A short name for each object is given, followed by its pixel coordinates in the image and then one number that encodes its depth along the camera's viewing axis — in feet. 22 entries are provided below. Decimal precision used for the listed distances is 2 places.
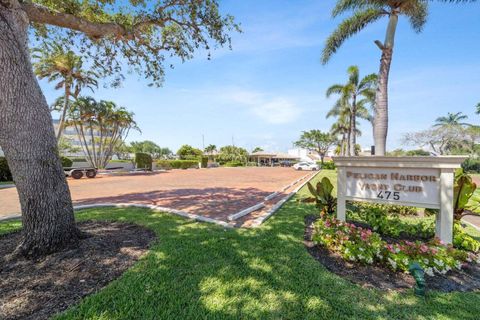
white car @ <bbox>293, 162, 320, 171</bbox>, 106.01
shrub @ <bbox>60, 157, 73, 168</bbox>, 72.54
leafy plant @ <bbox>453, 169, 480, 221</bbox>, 14.74
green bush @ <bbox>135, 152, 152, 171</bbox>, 91.40
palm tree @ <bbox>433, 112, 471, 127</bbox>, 143.02
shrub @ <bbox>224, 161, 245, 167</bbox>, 166.99
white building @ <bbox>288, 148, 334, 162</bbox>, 235.61
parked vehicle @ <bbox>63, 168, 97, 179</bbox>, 56.29
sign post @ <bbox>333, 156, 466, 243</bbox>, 11.62
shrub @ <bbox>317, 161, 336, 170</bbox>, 136.98
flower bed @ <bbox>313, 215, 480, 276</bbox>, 10.51
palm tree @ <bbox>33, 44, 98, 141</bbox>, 64.64
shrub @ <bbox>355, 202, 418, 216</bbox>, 22.34
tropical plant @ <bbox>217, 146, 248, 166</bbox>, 193.18
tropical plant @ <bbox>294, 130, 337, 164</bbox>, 173.58
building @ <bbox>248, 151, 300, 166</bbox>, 215.92
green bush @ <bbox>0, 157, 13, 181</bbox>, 51.77
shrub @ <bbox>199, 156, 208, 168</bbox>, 135.31
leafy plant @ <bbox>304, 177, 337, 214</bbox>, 18.65
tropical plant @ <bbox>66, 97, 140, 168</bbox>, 82.53
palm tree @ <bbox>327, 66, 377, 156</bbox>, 66.59
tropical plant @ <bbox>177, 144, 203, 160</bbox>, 159.03
